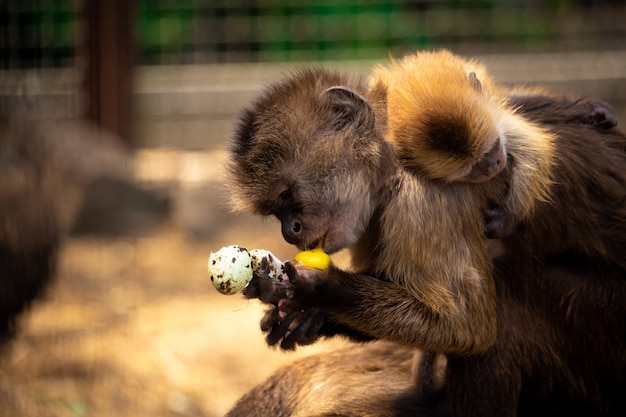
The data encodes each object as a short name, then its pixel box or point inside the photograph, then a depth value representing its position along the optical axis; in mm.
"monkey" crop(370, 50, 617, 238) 8602
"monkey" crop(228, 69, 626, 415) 8594
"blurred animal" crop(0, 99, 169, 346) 14437
